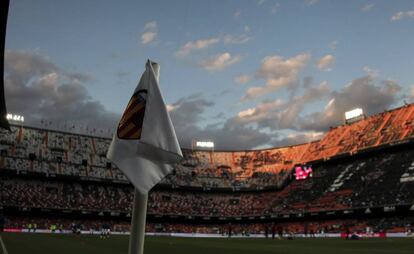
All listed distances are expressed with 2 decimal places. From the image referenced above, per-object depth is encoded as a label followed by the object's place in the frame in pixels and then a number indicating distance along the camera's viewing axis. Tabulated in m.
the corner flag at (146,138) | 3.94
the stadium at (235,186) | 61.25
